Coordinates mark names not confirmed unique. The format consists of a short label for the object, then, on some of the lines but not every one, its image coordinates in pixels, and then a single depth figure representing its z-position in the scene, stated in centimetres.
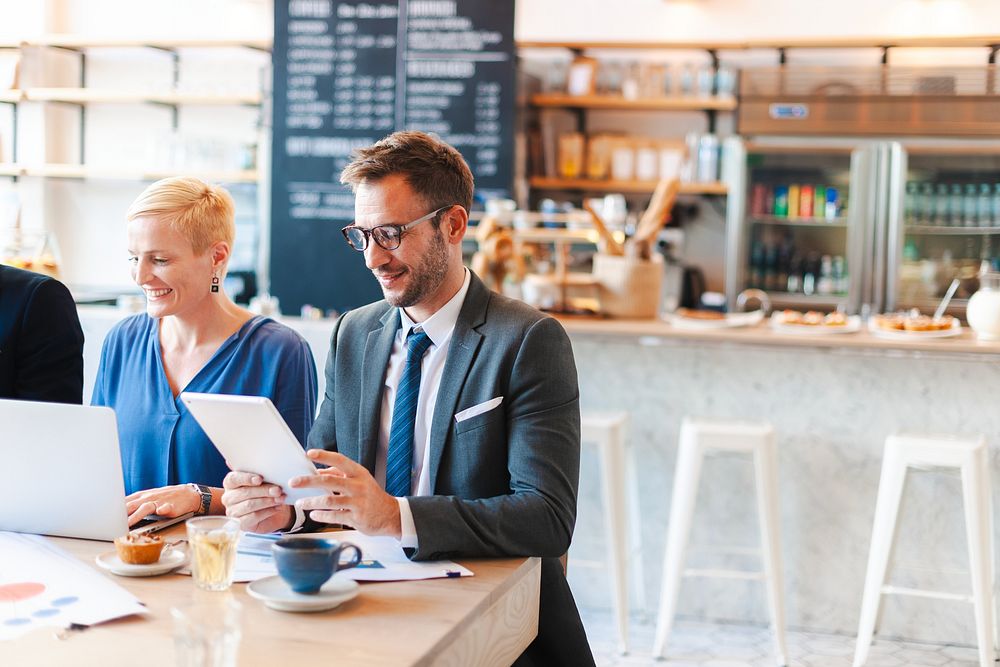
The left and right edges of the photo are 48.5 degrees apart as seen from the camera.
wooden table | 125
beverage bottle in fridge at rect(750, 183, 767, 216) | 620
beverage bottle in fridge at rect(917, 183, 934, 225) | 595
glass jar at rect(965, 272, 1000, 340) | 379
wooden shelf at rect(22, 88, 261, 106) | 698
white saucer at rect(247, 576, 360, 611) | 139
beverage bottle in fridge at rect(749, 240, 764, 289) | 628
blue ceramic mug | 141
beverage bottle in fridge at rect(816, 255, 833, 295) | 618
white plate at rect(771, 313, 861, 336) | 390
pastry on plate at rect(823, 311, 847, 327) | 398
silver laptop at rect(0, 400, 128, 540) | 164
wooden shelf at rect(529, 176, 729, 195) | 643
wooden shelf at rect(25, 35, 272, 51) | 691
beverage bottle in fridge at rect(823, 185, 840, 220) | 612
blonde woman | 216
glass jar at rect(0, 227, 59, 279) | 355
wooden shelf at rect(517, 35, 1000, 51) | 608
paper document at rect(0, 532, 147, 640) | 136
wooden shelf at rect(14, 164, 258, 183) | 689
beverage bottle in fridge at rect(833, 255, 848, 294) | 615
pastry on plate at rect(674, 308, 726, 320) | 405
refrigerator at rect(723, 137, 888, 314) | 602
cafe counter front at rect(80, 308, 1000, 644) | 382
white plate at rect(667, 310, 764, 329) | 395
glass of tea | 145
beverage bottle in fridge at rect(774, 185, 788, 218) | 616
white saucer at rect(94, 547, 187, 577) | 154
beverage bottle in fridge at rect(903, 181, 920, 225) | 594
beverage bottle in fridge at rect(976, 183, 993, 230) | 589
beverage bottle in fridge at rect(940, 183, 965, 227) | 591
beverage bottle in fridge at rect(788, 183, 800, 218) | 615
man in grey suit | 181
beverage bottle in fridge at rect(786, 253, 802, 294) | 623
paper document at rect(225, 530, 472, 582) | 156
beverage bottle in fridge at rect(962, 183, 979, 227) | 589
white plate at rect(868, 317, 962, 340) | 379
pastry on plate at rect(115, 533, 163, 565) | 156
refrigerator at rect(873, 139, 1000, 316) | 589
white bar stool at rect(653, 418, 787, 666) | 358
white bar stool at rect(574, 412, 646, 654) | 369
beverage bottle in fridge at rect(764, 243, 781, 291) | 627
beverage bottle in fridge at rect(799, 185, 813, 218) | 613
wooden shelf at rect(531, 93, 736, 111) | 646
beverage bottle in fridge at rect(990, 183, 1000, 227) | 588
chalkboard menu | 514
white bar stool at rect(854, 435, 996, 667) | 340
